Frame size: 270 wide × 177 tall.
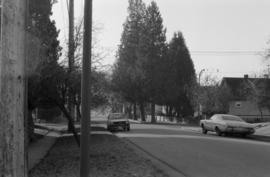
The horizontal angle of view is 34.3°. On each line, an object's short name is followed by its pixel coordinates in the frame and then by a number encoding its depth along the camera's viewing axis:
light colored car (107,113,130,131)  34.85
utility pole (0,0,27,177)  4.47
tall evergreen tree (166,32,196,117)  64.38
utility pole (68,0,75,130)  17.85
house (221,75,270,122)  65.97
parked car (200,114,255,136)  26.75
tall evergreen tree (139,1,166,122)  60.69
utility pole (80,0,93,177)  7.59
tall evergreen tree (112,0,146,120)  62.53
